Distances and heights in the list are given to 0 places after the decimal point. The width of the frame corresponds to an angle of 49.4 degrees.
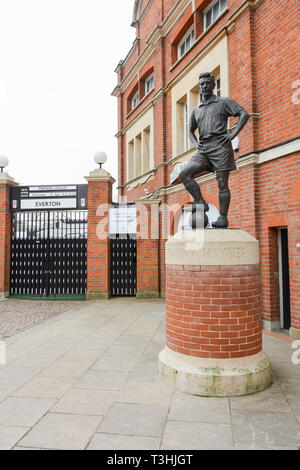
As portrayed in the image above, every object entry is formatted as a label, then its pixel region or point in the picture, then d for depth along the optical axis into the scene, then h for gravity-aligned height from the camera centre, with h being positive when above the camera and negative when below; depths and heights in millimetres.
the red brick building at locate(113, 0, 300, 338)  6172 +3102
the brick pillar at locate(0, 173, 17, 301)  11305 +355
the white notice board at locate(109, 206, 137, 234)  10992 +822
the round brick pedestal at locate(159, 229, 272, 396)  3715 -892
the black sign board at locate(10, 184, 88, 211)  11102 +1648
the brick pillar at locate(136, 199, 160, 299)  10945 -244
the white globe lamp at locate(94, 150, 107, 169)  11078 +2950
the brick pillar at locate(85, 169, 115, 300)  10812 +276
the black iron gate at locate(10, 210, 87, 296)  11406 -329
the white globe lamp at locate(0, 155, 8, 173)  11664 +2997
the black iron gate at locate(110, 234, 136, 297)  11312 -586
